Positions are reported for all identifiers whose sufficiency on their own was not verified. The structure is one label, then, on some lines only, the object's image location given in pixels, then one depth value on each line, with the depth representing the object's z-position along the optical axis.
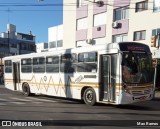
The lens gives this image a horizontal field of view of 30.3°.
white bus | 12.45
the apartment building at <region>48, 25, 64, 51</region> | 50.36
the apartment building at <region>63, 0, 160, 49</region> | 28.12
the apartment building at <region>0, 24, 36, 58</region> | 71.81
